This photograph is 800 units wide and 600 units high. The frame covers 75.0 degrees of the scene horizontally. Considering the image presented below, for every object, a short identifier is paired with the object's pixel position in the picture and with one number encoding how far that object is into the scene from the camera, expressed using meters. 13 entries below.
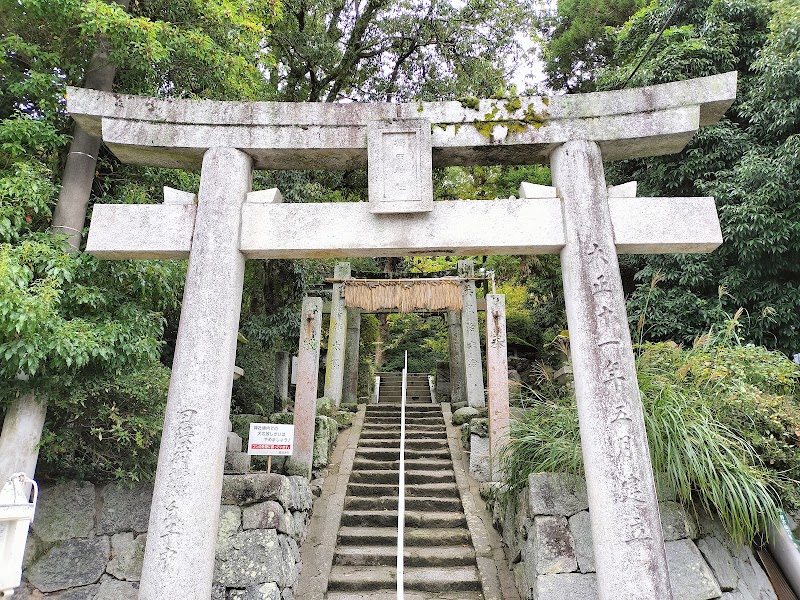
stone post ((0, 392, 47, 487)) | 4.46
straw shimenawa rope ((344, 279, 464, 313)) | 10.82
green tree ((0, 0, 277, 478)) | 4.14
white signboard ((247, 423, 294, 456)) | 5.93
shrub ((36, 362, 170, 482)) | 4.75
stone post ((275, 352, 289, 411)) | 11.65
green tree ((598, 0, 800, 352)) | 8.33
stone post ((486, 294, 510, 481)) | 7.57
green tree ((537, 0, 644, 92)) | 14.16
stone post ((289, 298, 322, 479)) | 7.25
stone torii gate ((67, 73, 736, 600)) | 3.80
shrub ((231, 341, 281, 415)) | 10.54
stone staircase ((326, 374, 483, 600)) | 5.73
